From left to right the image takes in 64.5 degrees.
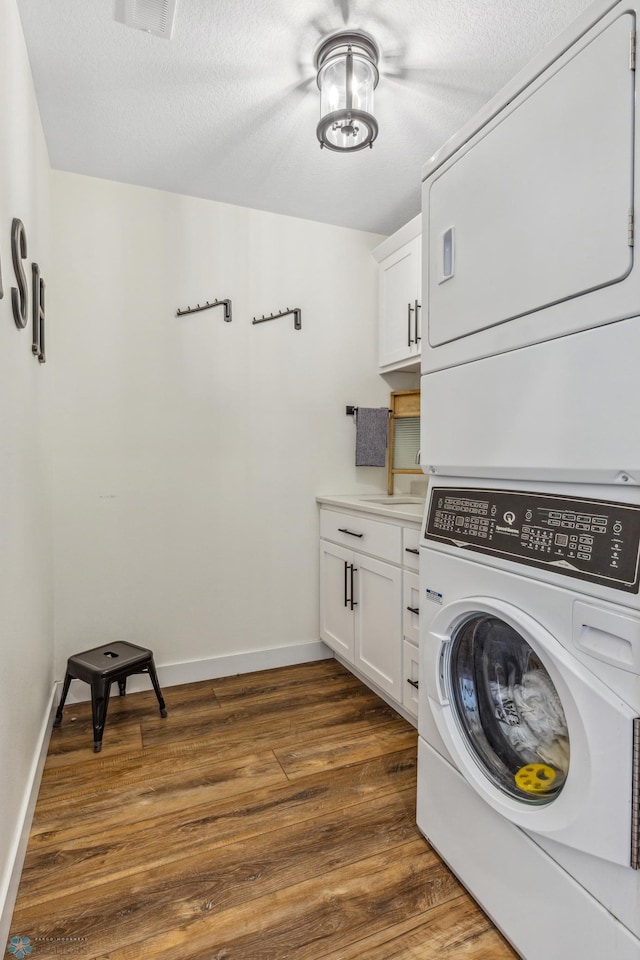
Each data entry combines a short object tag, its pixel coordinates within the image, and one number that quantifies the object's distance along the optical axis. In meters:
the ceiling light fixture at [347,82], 1.58
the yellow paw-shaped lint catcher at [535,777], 1.11
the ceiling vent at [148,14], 1.42
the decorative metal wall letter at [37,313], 1.73
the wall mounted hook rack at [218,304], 2.49
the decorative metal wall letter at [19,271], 1.36
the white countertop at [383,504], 2.03
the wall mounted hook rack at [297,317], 2.73
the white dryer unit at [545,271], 0.91
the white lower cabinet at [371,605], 2.04
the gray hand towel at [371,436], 2.85
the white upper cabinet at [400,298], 2.54
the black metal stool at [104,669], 1.97
